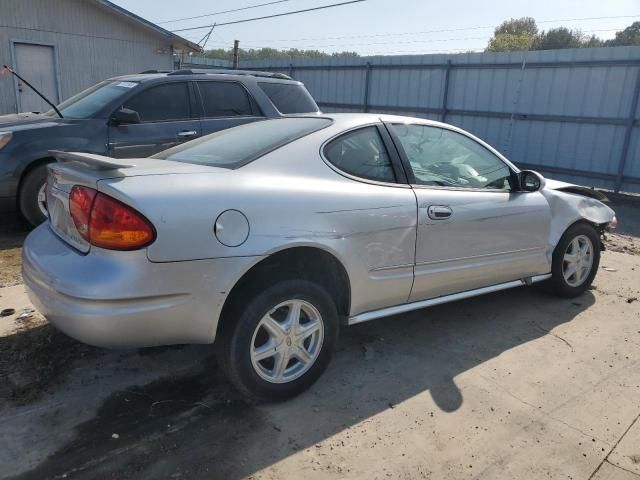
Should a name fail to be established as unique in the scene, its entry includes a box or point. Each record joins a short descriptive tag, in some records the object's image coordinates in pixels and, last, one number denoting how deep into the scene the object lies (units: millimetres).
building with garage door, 13102
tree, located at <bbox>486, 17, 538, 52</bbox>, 51244
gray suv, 5602
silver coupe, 2430
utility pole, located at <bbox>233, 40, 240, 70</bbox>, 19972
